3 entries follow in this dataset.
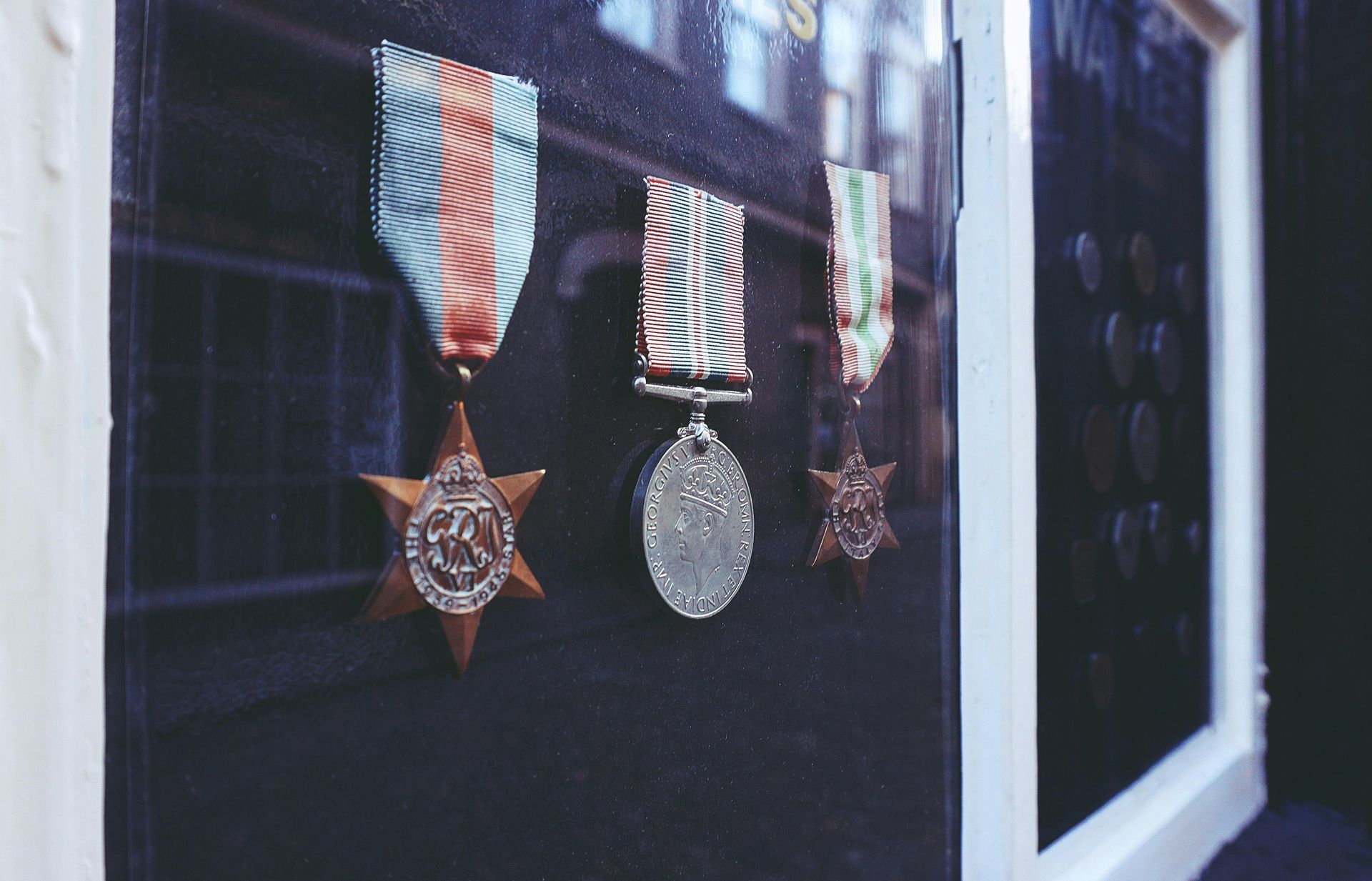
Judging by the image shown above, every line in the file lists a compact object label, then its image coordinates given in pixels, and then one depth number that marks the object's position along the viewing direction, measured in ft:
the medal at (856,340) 0.99
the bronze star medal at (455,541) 0.72
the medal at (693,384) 0.85
